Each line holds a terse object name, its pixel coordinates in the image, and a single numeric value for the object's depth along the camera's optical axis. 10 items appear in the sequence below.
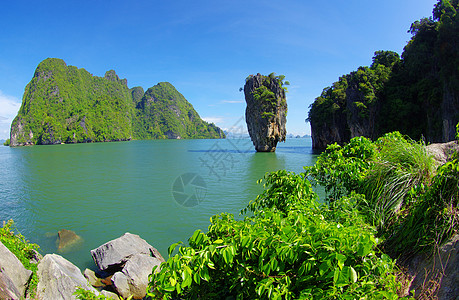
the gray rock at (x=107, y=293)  5.78
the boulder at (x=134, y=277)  6.26
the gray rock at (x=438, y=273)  1.97
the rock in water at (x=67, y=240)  8.59
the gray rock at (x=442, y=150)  3.85
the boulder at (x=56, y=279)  5.29
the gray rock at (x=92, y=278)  6.67
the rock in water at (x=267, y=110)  42.06
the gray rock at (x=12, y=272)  4.53
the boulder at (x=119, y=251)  7.18
